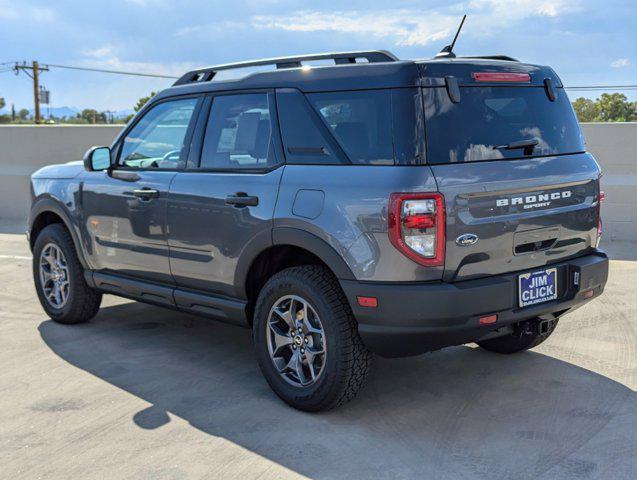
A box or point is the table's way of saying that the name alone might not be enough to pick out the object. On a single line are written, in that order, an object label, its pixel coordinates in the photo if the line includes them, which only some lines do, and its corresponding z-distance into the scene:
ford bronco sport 3.87
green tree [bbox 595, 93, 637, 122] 35.33
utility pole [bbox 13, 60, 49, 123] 75.88
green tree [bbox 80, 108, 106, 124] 102.89
